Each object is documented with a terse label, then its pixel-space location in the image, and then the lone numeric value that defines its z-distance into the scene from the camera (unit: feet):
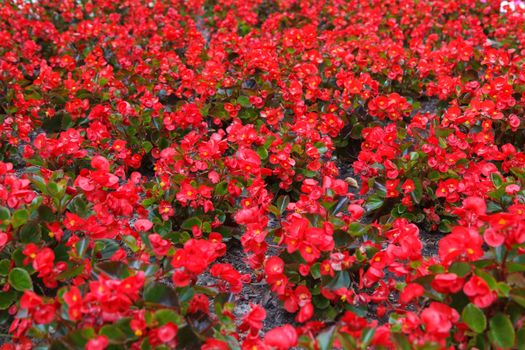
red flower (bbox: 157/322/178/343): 2.13
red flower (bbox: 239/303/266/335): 2.39
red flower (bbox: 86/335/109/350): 2.07
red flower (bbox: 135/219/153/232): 2.62
